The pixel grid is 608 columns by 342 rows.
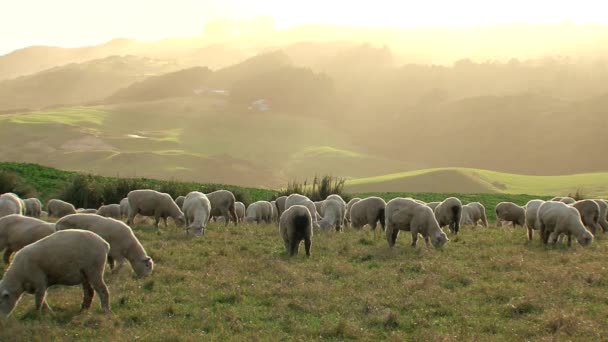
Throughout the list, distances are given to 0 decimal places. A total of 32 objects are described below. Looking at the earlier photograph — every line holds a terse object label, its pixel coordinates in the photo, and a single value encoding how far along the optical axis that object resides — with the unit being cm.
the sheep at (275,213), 2885
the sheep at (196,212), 2092
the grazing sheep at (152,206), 2194
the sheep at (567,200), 2631
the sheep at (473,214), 2911
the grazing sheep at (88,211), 2460
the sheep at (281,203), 2792
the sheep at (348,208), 2722
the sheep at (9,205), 1962
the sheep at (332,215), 2322
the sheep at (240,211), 2926
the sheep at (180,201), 2745
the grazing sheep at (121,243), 1364
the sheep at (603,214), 2323
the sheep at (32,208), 2597
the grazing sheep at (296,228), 1752
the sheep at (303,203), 2380
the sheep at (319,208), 2673
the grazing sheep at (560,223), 1908
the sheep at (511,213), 2809
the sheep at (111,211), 2658
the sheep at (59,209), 2614
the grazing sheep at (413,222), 1861
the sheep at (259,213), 2791
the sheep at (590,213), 2209
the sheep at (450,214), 2278
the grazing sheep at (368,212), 2323
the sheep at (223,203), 2595
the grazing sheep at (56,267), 1063
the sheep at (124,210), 2688
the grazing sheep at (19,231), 1389
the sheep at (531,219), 2125
